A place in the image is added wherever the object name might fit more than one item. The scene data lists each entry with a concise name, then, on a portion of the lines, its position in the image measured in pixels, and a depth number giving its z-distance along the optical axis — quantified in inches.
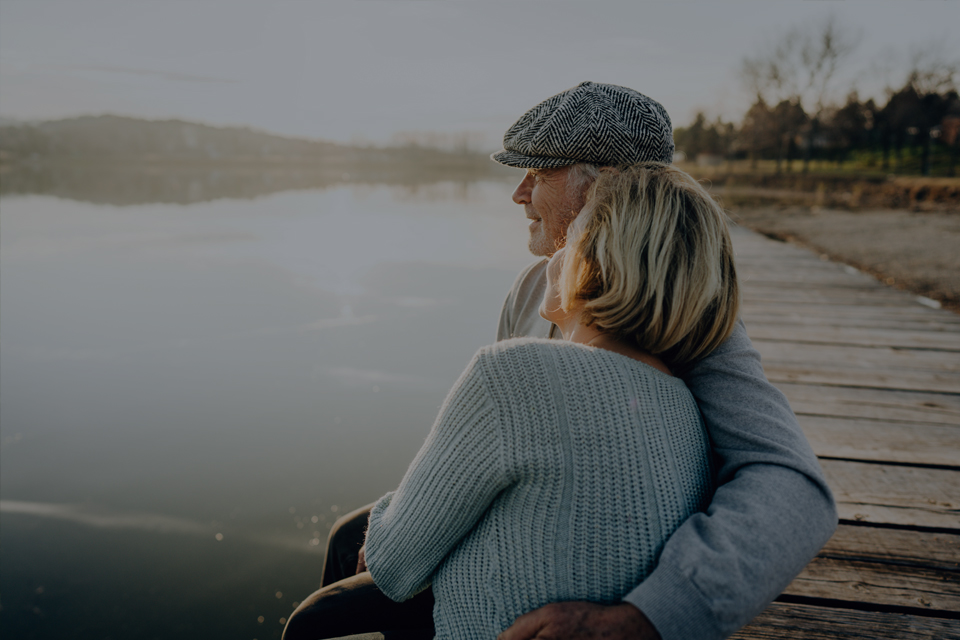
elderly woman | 36.6
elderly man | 34.9
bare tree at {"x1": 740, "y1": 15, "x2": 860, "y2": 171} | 1702.8
